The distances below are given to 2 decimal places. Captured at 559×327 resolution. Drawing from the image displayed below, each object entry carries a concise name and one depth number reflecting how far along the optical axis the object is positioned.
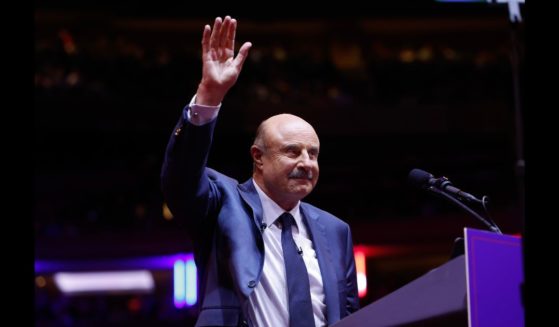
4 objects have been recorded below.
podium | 3.44
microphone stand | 4.10
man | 4.31
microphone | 4.26
